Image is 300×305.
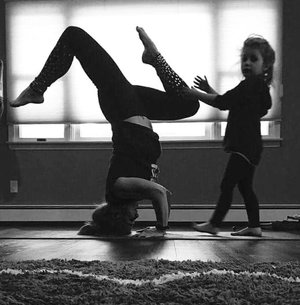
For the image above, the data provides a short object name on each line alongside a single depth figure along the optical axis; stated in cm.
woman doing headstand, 217
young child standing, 236
